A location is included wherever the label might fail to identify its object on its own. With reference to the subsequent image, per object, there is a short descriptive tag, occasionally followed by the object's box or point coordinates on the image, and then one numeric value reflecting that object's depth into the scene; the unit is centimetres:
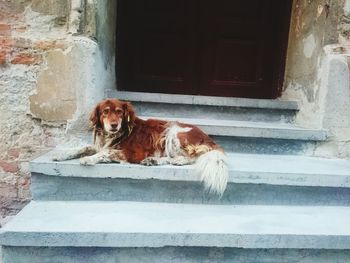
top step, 292
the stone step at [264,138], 252
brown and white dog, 206
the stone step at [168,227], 158
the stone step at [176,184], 195
